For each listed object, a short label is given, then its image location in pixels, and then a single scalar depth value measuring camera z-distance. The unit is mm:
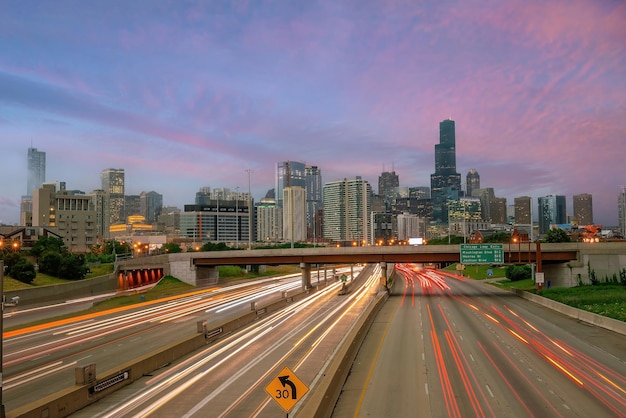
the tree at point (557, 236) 140775
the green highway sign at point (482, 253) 73875
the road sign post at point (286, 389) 13672
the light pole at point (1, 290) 15700
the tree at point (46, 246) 95938
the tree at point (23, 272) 71688
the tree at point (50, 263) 83625
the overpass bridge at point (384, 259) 71875
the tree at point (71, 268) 84125
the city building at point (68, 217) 183625
